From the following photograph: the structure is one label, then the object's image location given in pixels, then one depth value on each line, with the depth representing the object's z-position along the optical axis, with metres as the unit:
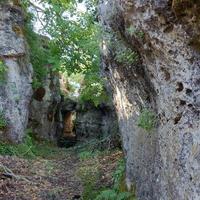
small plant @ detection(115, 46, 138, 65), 3.52
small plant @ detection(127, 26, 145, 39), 3.07
